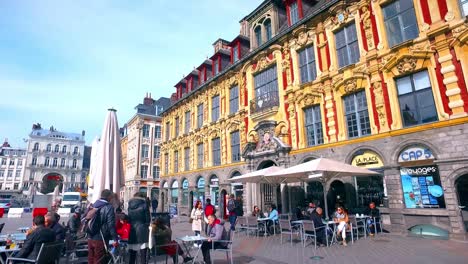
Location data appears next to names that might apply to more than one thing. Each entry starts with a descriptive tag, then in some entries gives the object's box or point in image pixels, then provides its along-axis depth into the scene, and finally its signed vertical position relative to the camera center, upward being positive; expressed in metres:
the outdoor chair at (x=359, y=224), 9.71 -1.39
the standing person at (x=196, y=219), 10.84 -1.06
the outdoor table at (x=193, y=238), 6.38 -1.07
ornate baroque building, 9.92 +4.13
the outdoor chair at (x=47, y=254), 4.94 -1.06
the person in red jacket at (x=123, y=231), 7.45 -0.98
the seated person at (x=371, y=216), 10.66 -1.12
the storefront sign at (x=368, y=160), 11.69 +1.22
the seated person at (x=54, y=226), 6.21 -0.65
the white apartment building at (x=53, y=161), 62.81 +8.90
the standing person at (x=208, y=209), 11.87 -0.71
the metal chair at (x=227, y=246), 6.66 -1.32
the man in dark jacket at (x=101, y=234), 5.29 -0.74
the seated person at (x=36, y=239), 5.09 -0.79
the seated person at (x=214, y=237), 6.69 -1.11
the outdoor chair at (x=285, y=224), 9.46 -1.18
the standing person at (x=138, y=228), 5.81 -0.71
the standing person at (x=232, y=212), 13.10 -1.00
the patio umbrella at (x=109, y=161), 8.22 +1.07
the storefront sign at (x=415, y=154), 10.23 +1.25
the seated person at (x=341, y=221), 9.06 -1.12
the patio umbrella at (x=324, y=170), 9.51 +0.68
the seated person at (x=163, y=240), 6.15 -1.05
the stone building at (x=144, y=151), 39.75 +6.51
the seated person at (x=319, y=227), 8.87 -1.21
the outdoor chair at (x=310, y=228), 8.64 -1.25
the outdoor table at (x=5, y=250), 5.51 -1.06
